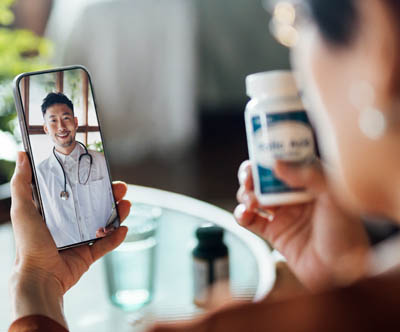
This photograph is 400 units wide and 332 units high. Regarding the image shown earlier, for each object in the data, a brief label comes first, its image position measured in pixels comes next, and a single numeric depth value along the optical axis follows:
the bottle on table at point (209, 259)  0.76
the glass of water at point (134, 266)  0.80
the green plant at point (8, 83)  0.88
